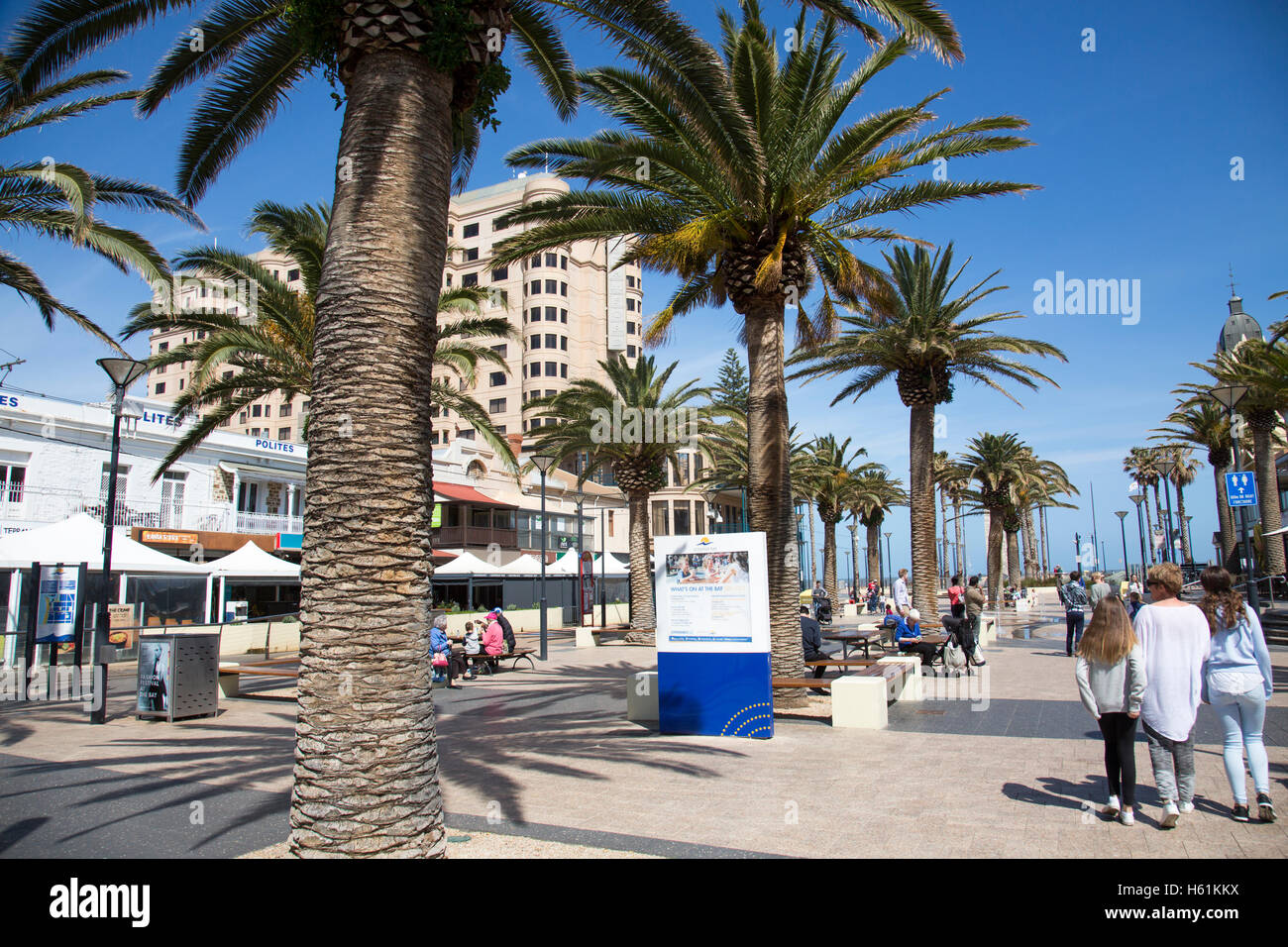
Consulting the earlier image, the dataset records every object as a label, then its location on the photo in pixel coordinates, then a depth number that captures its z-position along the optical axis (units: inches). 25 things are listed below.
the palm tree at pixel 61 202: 428.6
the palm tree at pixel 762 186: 441.7
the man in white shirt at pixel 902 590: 783.4
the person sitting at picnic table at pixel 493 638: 669.9
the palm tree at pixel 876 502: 1775.3
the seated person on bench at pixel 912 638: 595.2
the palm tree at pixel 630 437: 1021.8
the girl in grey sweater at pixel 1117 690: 223.0
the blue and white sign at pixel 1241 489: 581.0
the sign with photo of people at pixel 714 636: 375.9
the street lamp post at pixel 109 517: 434.0
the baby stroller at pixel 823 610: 846.5
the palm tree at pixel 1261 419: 879.1
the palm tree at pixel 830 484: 1466.5
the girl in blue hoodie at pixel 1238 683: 220.8
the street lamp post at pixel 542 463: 1000.6
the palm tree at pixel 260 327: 609.3
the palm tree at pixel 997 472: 1501.0
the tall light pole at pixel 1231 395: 573.6
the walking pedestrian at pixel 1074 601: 674.2
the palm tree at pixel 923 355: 824.9
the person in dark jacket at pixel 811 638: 554.3
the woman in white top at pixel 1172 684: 221.5
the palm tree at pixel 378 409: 180.2
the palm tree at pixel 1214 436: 1488.7
